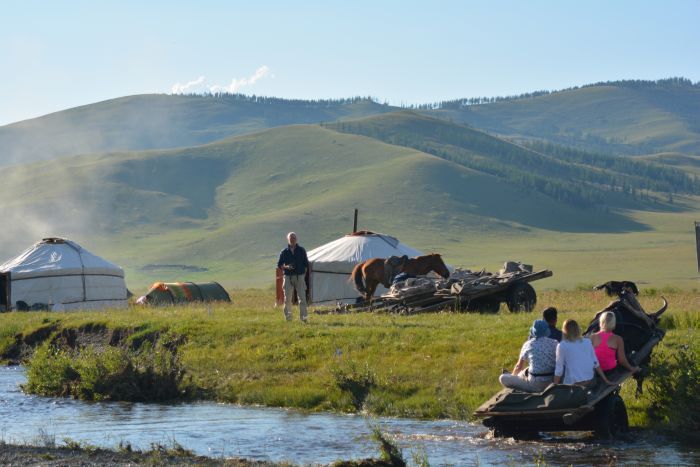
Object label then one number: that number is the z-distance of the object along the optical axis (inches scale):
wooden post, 1082.1
